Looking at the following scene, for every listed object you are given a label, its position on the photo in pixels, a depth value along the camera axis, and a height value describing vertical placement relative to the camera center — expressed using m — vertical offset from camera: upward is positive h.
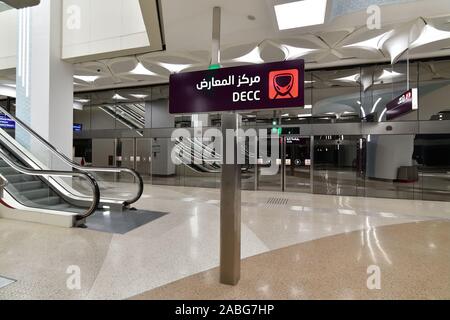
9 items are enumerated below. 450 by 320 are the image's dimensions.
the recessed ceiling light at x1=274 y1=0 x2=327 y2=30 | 3.45 +2.17
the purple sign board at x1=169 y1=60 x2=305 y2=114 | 1.87 +0.59
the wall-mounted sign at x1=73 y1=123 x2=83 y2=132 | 10.81 +1.39
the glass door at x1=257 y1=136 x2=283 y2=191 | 8.52 -0.22
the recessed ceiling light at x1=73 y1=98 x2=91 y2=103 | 11.12 +2.66
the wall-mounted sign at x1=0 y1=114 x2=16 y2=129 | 6.93 +1.04
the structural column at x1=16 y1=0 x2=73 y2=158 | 5.77 +2.06
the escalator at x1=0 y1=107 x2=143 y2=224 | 4.45 -0.50
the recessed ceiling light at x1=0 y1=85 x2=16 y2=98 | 9.80 +2.82
